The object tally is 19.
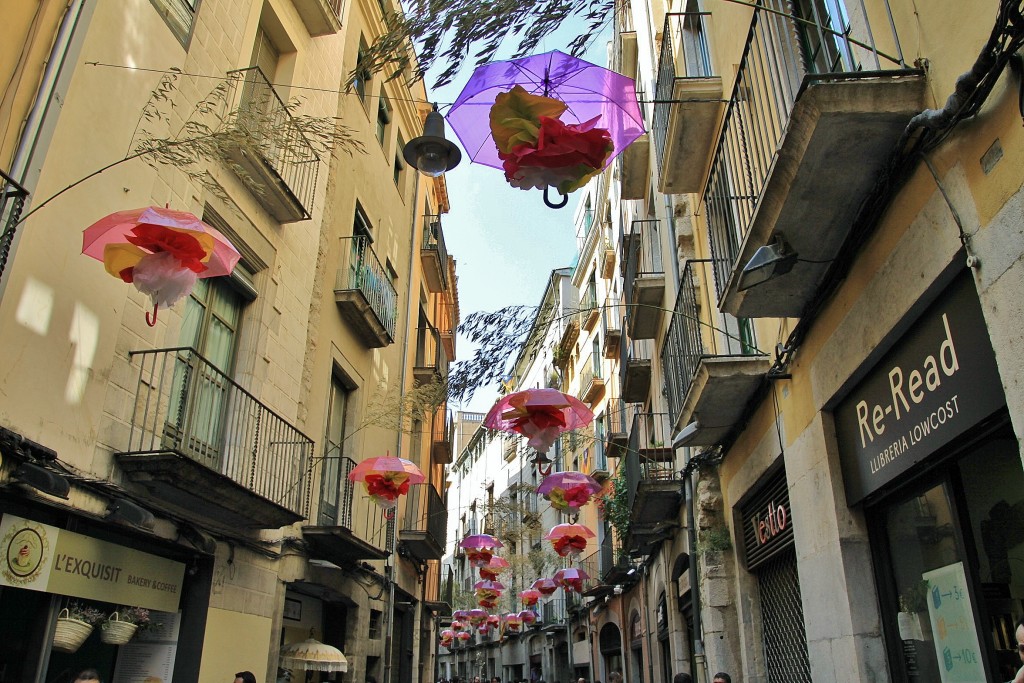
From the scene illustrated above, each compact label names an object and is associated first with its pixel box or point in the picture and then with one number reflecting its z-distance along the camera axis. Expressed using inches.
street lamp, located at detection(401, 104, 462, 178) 223.3
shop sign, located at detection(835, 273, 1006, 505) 130.5
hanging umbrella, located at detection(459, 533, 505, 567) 716.0
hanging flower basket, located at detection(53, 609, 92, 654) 211.0
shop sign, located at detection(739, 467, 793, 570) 254.8
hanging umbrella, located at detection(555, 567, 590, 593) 826.2
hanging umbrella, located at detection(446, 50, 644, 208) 161.5
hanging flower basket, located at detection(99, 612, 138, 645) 229.6
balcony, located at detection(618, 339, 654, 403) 572.1
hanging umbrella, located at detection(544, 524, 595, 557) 551.5
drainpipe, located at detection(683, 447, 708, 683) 352.8
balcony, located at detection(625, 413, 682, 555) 439.8
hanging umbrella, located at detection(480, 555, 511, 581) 757.9
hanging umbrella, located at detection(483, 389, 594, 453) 290.4
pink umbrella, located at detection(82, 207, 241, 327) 197.3
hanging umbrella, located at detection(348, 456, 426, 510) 370.3
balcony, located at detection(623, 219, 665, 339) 486.9
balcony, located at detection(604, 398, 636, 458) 745.6
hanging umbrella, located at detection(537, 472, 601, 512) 473.4
